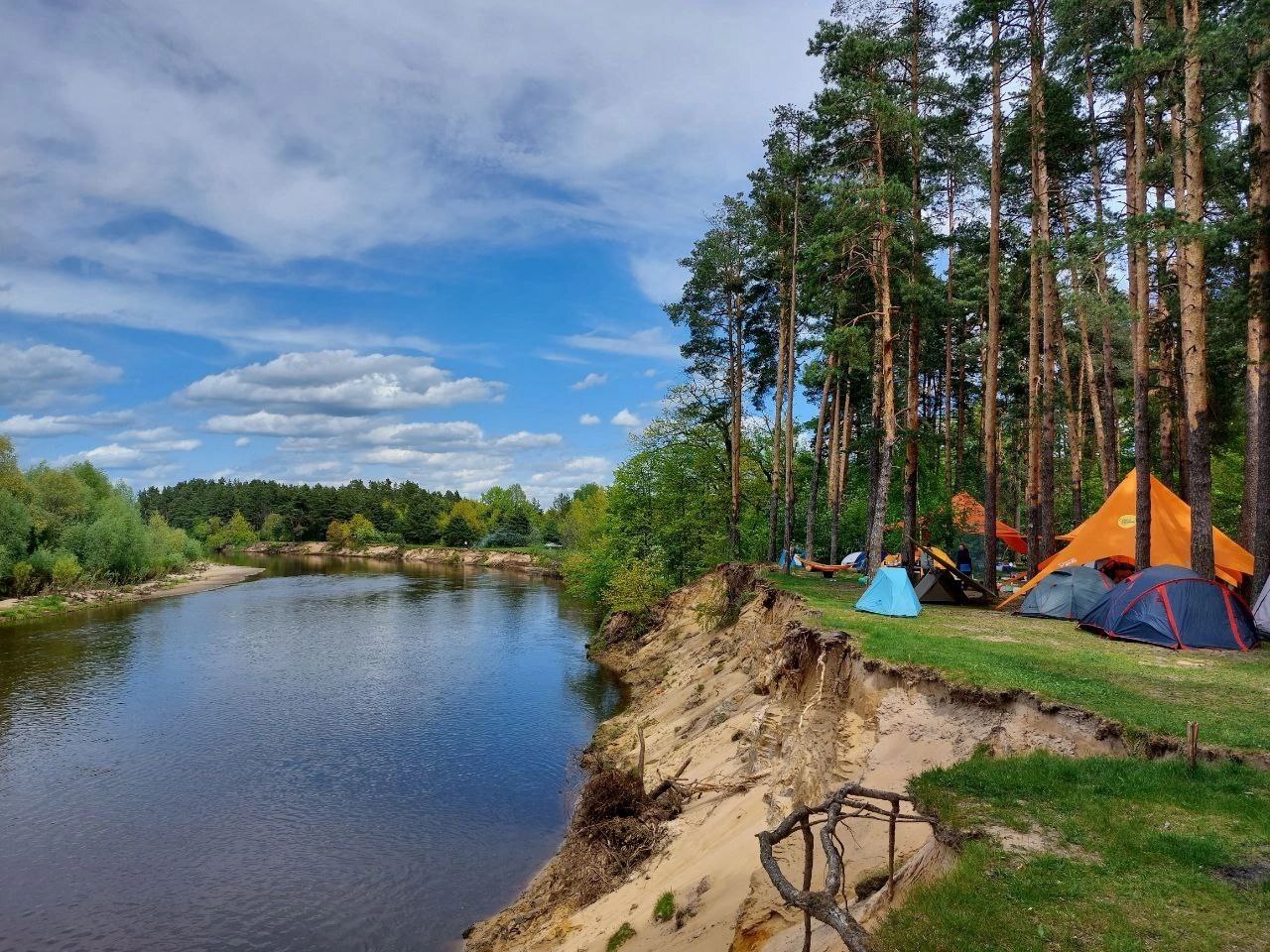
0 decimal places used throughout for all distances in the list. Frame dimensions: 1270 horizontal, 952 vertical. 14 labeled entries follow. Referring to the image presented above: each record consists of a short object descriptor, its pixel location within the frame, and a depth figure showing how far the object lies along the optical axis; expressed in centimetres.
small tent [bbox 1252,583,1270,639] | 1355
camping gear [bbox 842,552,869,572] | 3025
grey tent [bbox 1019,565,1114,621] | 1734
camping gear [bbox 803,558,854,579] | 2573
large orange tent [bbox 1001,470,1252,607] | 1773
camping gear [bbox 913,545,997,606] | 1988
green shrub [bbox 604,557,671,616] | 3600
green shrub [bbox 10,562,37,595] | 5197
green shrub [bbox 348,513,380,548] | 12388
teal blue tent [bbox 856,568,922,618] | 1717
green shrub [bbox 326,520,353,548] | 12400
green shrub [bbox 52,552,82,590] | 5459
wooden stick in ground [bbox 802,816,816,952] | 485
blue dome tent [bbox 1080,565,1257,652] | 1333
